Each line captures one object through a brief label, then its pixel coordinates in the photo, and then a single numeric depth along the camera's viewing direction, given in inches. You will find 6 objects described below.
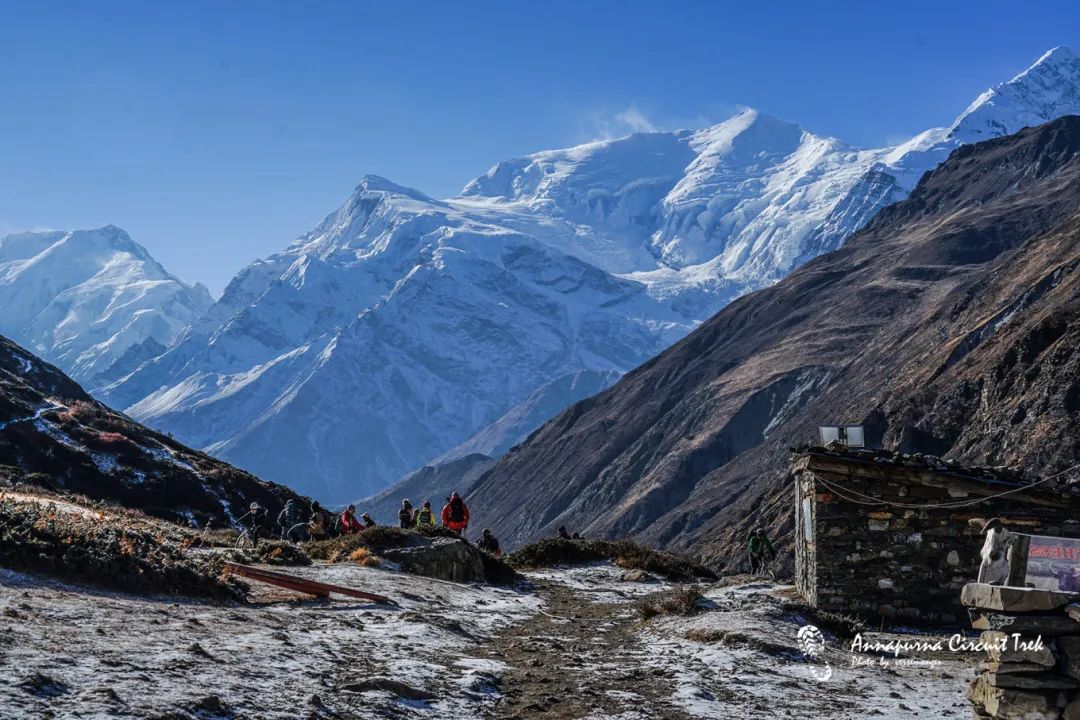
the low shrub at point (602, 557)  1272.1
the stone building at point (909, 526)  829.2
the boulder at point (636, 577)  1173.1
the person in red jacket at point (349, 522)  1175.0
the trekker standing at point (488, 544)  1272.1
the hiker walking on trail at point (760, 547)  1365.7
